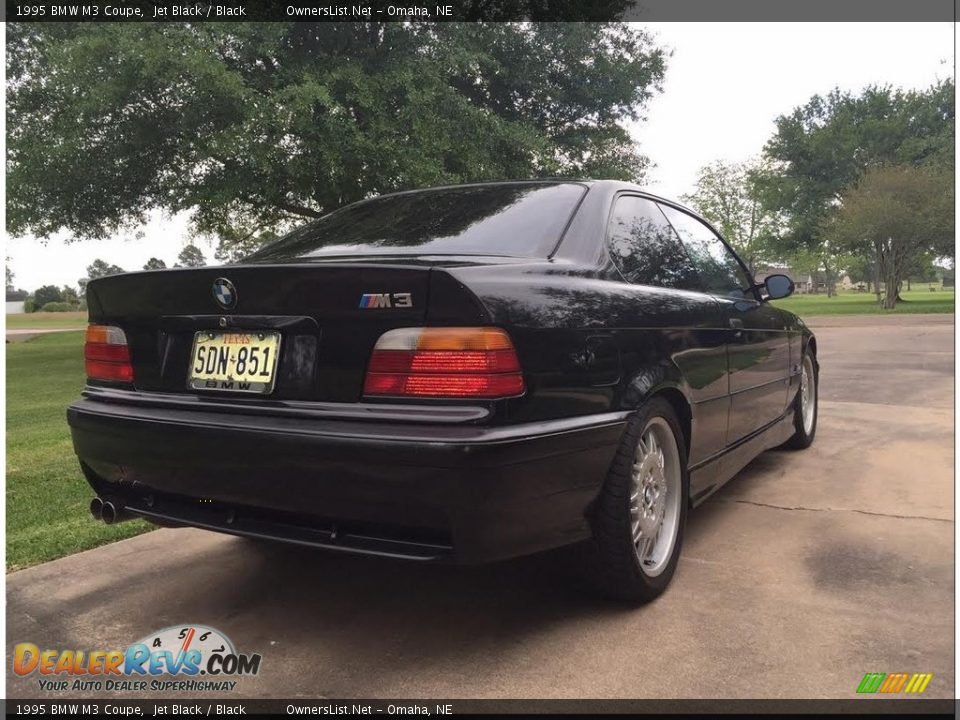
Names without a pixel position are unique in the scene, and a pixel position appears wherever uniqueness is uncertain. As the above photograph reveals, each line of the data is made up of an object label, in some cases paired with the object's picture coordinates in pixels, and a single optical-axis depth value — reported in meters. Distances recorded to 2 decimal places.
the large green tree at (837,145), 41.91
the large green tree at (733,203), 53.47
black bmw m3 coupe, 2.16
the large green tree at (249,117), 13.34
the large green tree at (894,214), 31.95
